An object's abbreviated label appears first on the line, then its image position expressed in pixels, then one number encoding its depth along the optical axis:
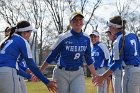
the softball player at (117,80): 17.07
